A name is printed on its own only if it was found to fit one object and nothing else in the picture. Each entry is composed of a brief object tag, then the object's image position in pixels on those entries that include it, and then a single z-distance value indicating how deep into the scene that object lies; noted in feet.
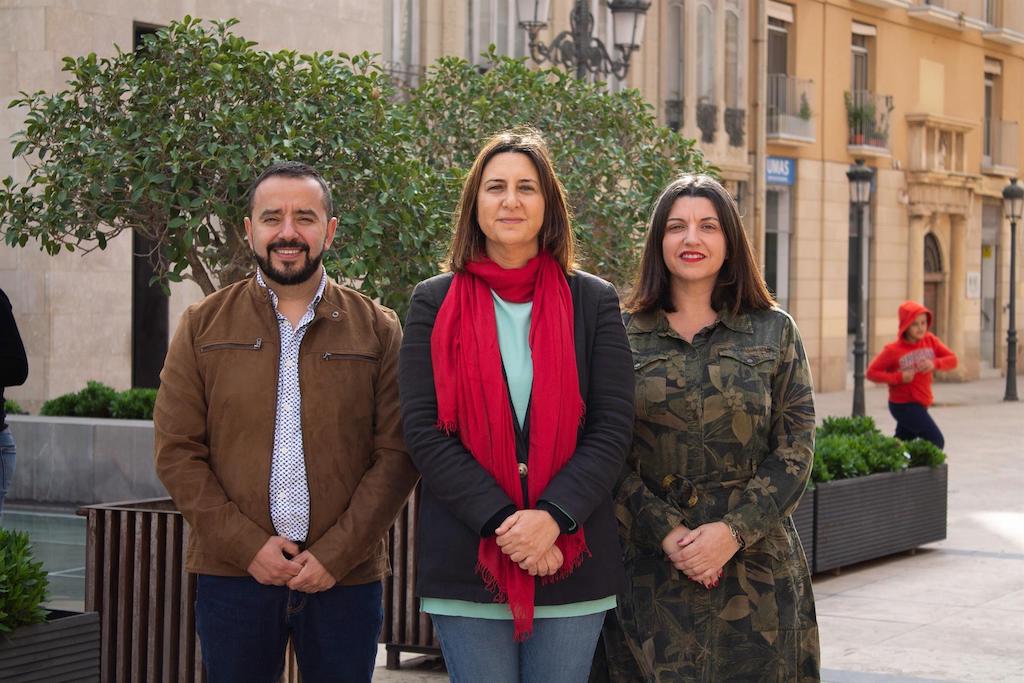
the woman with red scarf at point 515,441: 13.38
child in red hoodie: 44.01
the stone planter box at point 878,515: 33.68
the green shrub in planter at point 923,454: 38.24
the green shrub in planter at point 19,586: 16.31
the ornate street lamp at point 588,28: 50.39
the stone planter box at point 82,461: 41.63
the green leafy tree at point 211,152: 28.22
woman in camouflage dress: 15.16
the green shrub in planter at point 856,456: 35.12
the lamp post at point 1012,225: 104.42
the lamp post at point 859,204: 77.82
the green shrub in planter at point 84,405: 46.37
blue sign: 104.01
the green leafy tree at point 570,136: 37.47
